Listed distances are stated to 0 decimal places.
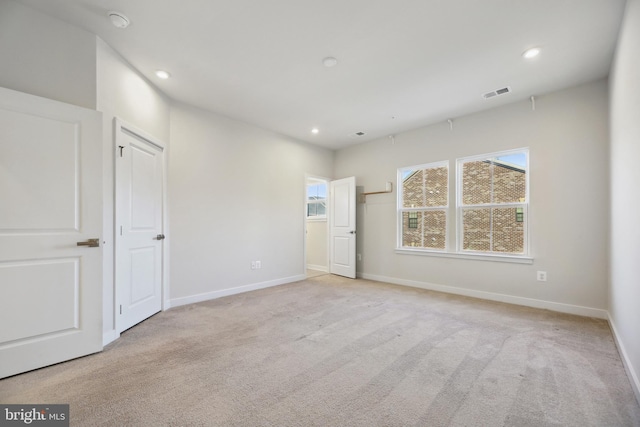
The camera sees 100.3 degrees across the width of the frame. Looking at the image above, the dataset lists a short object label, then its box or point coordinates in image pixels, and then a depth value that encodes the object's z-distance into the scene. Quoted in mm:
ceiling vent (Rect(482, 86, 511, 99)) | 3369
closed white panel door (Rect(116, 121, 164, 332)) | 2674
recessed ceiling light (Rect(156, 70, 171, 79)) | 2973
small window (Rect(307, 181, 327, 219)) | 6641
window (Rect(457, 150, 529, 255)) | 3766
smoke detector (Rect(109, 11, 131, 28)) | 2145
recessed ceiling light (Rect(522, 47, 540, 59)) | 2583
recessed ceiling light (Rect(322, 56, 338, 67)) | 2729
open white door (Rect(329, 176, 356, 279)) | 5449
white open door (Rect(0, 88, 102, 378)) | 1921
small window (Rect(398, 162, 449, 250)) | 4520
